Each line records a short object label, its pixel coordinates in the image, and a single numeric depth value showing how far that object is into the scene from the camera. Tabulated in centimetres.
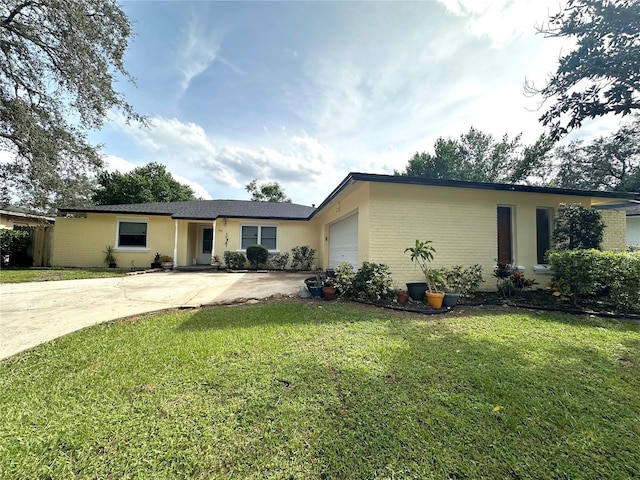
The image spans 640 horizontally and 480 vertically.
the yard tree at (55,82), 755
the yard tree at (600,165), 2092
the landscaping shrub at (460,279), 624
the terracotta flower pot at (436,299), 567
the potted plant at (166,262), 1266
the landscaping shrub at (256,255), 1283
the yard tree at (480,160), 2491
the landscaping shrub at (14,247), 1167
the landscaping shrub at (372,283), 608
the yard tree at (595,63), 439
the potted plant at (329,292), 627
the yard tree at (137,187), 2578
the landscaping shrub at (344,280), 632
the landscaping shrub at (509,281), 655
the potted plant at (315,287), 648
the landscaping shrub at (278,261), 1328
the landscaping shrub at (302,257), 1352
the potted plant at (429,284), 570
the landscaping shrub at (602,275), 545
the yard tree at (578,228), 714
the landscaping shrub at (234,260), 1259
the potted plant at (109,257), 1269
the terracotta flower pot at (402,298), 596
